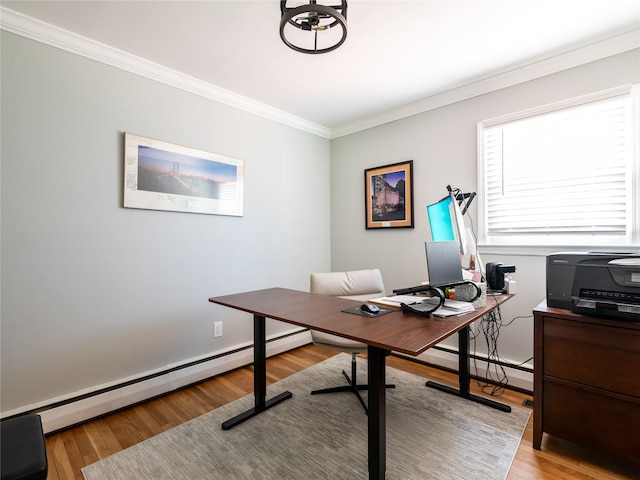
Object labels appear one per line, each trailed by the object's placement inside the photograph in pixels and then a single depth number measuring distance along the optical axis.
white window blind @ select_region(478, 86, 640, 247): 1.99
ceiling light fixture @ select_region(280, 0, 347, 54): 1.23
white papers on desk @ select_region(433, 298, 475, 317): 1.52
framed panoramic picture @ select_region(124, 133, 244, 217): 2.19
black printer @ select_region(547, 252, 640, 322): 1.46
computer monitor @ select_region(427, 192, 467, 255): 2.13
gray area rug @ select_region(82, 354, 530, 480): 1.52
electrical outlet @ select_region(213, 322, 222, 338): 2.65
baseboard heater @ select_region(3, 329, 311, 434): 1.85
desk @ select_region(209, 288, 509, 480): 1.22
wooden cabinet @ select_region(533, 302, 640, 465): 1.43
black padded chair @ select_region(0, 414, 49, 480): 0.87
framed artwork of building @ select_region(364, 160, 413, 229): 2.98
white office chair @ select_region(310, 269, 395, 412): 2.29
